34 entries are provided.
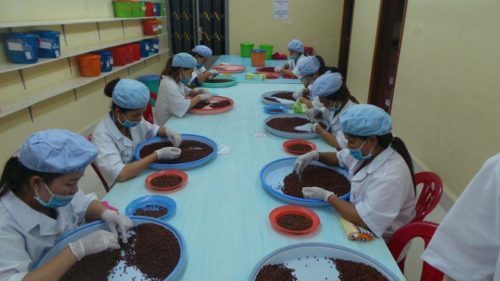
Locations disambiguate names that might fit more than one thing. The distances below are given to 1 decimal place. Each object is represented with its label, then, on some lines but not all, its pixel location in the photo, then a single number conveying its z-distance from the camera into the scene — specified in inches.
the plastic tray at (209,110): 102.8
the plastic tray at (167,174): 58.4
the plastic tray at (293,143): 75.0
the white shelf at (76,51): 108.2
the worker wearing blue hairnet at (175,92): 100.9
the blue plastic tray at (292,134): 83.7
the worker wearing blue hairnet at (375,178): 49.3
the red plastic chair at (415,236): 47.6
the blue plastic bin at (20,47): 110.7
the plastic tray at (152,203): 52.4
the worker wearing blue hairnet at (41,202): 38.0
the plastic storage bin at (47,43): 123.4
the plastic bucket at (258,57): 188.1
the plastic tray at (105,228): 40.8
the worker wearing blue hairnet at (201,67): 146.0
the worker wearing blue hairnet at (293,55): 172.5
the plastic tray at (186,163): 65.7
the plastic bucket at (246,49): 217.8
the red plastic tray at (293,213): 48.0
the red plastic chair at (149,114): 108.0
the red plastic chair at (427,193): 61.3
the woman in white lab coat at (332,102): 80.9
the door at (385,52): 164.6
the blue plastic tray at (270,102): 112.0
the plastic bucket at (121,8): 190.2
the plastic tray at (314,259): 41.1
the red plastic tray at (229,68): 171.0
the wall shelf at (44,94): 109.4
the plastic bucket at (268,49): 215.6
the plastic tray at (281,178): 54.5
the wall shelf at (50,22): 105.9
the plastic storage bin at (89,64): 155.9
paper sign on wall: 228.1
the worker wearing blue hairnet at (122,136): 63.2
